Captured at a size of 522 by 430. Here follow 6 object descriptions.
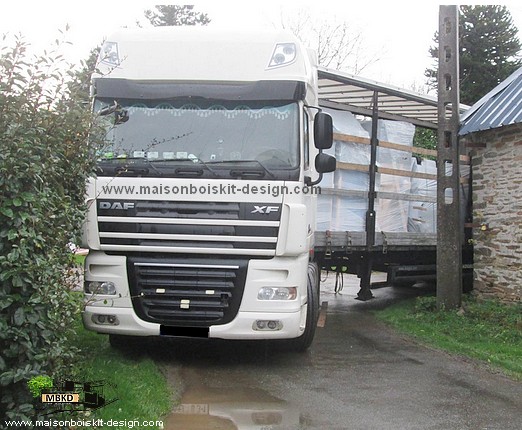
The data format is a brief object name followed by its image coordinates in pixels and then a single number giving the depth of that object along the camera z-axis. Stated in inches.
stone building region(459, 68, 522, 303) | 413.7
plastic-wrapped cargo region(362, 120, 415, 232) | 390.6
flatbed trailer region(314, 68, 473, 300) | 367.2
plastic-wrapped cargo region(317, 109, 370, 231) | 358.6
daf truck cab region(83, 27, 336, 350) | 246.8
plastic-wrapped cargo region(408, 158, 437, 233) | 421.4
